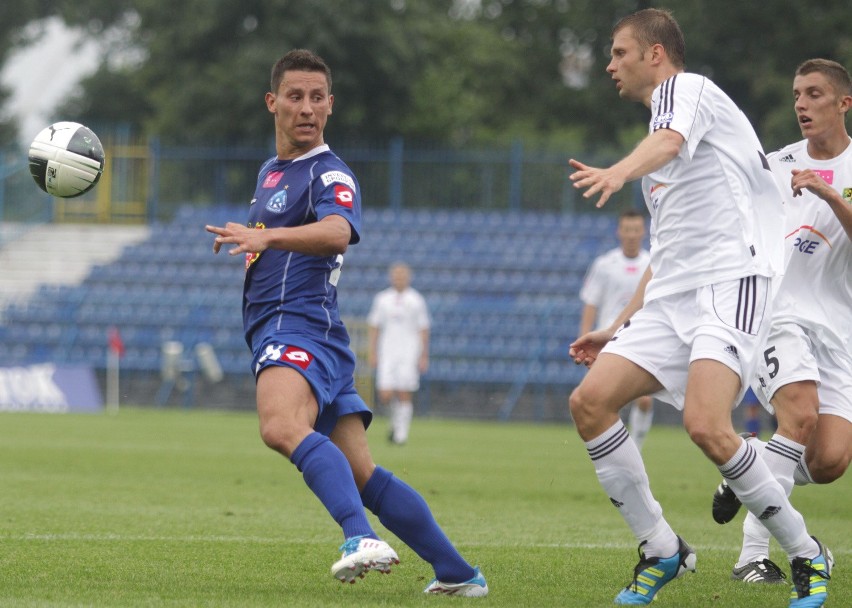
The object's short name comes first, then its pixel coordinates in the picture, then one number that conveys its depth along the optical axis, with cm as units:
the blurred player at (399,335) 3947
